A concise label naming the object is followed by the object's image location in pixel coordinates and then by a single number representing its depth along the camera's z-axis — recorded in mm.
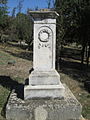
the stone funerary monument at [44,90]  3628
